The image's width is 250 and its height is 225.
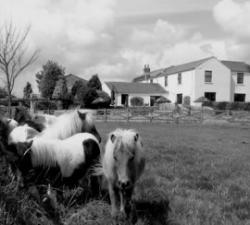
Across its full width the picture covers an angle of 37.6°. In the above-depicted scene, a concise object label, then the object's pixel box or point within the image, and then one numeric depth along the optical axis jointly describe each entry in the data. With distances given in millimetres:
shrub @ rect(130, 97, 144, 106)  54219
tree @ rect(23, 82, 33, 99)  69250
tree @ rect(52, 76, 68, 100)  42194
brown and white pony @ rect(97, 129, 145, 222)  4543
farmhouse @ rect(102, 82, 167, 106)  55625
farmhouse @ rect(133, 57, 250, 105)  49875
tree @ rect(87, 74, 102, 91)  46344
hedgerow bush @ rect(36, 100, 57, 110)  35869
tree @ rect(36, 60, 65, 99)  55281
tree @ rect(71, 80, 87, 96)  40625
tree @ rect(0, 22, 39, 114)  18392
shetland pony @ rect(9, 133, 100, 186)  5094
